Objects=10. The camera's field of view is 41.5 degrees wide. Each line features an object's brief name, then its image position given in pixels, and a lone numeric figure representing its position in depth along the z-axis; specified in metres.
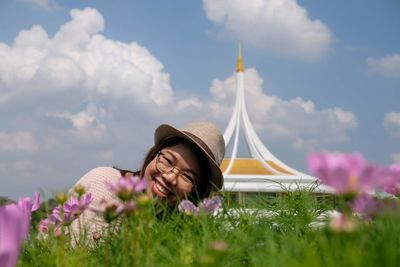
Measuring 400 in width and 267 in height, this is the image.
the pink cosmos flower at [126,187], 0.78
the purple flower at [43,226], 1.25
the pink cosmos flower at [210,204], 1.23
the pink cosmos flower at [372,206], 0.67
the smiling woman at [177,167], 1.95
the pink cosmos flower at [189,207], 1.22
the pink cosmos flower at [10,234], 0.47
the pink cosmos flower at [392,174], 0.57
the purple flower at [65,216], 1.01
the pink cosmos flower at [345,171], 0.56
